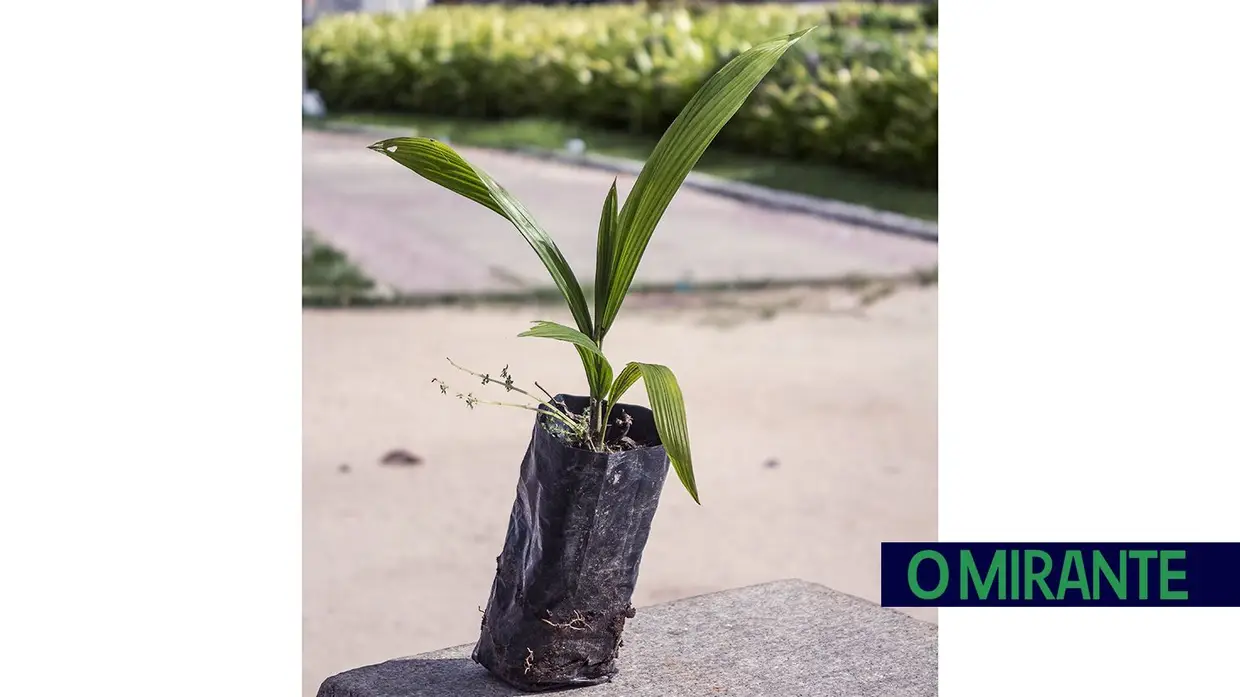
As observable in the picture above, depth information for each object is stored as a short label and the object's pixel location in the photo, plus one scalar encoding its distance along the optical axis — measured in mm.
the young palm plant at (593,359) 1815
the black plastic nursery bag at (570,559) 1851
